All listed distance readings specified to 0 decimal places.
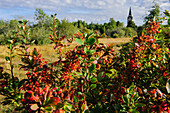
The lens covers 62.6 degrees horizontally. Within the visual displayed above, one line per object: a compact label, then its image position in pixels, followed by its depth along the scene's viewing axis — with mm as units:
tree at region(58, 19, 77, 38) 26672
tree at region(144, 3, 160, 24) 14277
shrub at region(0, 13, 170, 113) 793
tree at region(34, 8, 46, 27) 24483
